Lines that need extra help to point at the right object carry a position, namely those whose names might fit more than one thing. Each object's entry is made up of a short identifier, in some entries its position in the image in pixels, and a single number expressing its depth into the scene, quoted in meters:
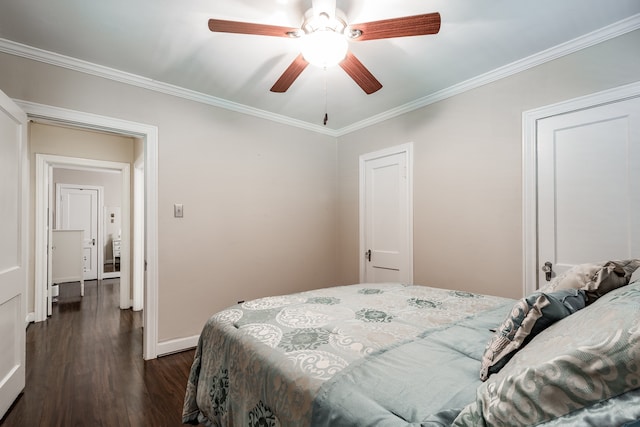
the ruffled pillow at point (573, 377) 0.51
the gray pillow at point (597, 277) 1.07
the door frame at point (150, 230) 2.62
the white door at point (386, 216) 3.19
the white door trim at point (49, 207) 3.70
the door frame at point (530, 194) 2.27
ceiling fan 1.53
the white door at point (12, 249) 1.86
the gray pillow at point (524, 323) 0.89
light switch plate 2.78
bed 0.54
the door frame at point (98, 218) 6.35
